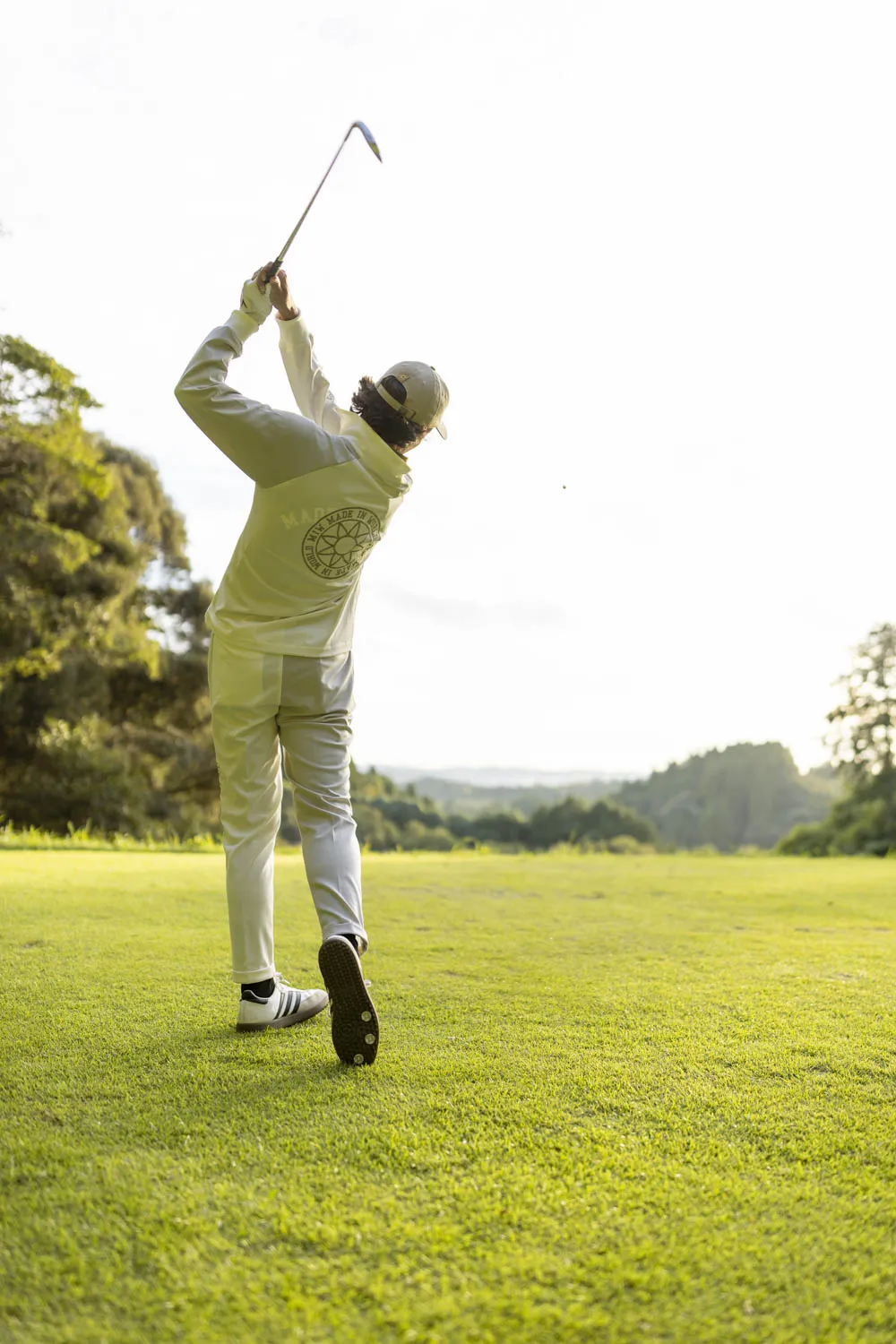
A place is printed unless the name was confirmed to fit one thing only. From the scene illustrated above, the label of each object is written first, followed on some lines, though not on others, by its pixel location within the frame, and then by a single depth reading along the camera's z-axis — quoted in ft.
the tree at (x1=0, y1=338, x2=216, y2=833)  46.24
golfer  8.00
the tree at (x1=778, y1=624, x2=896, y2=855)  79.05
